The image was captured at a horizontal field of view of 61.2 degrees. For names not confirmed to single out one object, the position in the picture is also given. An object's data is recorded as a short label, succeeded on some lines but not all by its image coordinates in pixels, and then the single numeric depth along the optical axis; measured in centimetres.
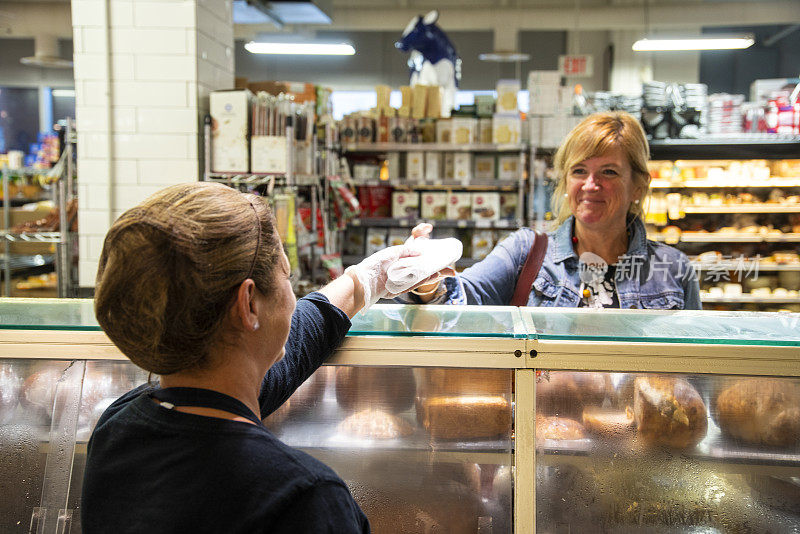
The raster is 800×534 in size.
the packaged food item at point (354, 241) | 743
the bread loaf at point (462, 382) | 132
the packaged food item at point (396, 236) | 736
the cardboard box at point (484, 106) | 707
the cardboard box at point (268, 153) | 473
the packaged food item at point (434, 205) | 718
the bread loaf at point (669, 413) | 130
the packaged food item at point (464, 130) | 695
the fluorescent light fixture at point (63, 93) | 1361
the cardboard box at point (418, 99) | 714
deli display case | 125
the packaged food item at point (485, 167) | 711
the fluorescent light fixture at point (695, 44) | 1038
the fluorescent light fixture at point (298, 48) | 1163
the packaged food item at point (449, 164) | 708
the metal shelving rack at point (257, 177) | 468
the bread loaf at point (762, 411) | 128
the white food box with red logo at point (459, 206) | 709
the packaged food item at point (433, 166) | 705
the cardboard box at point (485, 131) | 702
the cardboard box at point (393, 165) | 709
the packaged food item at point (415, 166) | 705
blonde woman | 213
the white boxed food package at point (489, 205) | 705
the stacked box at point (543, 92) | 666
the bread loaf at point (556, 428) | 131
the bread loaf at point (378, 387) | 136
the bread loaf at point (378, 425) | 138
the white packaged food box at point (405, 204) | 725
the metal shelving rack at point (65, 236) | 498
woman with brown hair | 83
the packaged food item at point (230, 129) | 471
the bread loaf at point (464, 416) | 133
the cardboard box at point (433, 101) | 717
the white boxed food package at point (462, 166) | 700
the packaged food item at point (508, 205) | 712
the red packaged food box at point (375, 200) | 734
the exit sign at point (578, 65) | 1048
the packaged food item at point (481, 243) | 727
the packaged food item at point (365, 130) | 705
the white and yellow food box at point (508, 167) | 702
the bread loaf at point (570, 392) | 129
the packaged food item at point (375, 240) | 737
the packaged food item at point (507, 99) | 694
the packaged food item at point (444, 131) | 702
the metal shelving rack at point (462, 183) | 688
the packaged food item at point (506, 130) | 684
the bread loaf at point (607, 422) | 132
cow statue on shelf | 810
